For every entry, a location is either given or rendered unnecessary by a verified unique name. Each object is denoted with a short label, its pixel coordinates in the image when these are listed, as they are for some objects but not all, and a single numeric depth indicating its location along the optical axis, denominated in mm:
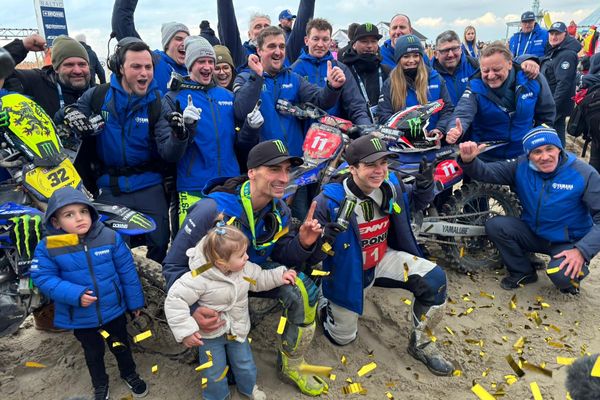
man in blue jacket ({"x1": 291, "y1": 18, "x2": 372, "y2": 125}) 4734
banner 6875
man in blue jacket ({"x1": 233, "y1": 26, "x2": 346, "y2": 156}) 4246
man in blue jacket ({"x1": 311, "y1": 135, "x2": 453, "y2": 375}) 3266
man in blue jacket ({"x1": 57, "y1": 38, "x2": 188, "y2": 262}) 3545
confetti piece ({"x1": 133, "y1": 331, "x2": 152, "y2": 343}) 2930
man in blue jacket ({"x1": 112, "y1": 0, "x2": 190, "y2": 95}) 4668
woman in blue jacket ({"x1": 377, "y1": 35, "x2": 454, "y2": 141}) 4672
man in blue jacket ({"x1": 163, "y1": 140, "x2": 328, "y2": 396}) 2838
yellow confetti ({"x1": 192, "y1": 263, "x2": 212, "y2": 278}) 2658
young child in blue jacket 2709
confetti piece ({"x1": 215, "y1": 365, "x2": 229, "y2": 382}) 2871
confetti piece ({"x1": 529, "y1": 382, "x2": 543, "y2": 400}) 3008
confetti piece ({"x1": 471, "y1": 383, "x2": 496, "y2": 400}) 3002
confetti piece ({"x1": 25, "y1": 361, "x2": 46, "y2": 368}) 3328
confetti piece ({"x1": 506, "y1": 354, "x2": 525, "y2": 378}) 3197
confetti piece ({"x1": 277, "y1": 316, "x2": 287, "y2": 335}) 3016
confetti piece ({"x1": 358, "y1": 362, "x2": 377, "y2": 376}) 3264
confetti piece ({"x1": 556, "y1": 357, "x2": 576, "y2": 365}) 3211
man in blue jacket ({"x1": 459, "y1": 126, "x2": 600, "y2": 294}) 4121
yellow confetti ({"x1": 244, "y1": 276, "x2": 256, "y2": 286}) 2826
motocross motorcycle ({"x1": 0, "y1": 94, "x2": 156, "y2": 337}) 2816
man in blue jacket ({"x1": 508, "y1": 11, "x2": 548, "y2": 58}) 9273
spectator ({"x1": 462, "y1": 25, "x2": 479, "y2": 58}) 8789
